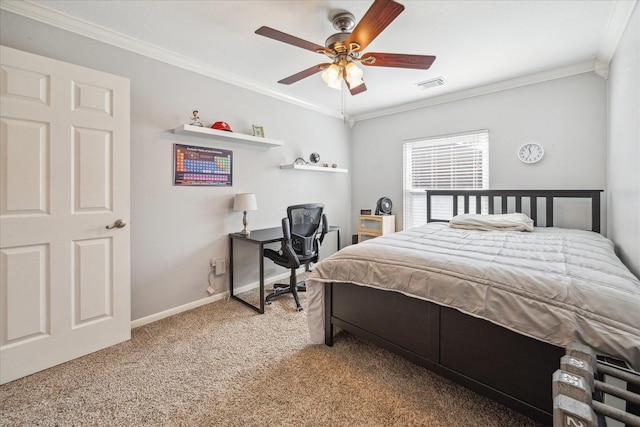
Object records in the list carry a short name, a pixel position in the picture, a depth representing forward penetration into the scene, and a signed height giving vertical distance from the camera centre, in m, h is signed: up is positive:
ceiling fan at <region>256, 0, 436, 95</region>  1.76 +1.16
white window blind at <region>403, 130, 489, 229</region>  3.66 +0.63
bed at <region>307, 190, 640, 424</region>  1.15 -0.46
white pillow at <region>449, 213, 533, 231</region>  2.79 -0.10
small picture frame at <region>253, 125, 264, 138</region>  3.33 +0.99
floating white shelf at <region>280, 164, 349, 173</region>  3.72 +0.63
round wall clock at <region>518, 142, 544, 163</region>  3.20 +0.70
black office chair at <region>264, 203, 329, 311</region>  2.87 -0.32
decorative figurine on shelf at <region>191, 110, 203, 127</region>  2.72 +0.94
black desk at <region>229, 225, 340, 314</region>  2.76 -0.29
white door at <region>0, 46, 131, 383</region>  1.78 +0.00
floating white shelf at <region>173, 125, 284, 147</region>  2.60 +0.80
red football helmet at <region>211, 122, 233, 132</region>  2.88 +0.90
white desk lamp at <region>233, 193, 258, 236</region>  3.07 +0.11
